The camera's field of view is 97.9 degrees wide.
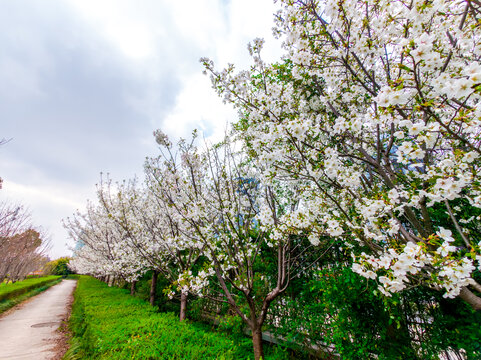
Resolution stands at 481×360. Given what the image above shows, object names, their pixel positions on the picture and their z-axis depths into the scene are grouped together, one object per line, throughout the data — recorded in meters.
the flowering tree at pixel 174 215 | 4.24
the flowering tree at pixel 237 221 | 3.84
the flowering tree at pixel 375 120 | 1.88
